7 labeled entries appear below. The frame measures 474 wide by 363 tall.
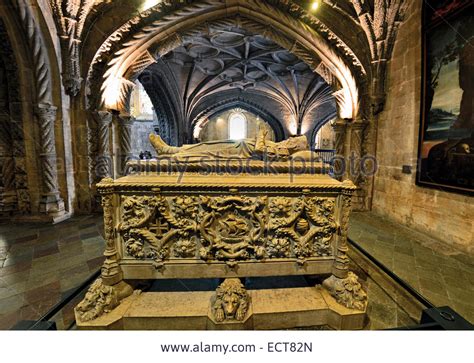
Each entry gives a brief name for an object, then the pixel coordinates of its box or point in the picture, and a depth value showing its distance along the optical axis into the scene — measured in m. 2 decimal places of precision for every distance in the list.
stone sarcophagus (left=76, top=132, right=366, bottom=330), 1.80
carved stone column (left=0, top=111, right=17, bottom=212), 3.73
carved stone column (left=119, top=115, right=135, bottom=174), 4.66
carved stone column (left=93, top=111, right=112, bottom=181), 4.26
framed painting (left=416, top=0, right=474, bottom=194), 2.76
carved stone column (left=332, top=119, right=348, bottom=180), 4.80
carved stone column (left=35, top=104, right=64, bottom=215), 3.72
